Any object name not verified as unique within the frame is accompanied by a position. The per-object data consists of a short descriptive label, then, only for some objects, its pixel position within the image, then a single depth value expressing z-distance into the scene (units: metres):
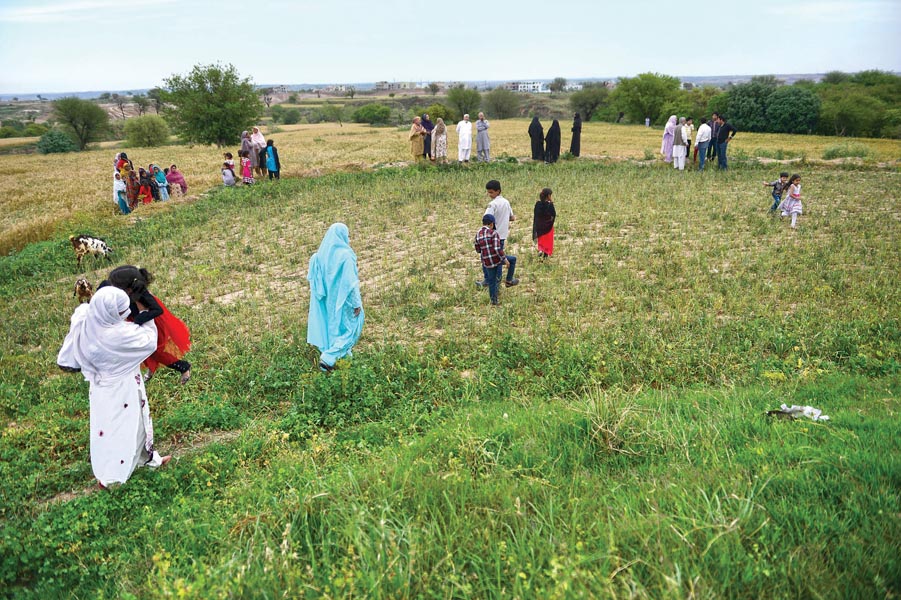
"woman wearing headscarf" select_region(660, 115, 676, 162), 19.48
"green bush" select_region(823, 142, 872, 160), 20.46
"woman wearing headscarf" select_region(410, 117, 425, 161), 19.17
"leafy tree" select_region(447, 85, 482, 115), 80.44
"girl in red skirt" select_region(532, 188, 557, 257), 9.34
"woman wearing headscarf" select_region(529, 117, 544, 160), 20.00
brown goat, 5.60
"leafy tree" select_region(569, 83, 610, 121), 84.88
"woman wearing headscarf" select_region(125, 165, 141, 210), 16.28
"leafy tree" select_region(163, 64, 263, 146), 41.16
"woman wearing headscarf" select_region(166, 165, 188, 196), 17.20
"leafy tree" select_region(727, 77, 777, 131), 50.34
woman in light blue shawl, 6.39
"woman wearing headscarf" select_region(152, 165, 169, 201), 17.06
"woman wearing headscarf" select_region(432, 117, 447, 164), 19.27
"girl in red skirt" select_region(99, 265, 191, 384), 4.88
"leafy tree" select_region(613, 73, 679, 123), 67.12
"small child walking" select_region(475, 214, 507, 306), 7.83
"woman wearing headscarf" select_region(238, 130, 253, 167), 17.30
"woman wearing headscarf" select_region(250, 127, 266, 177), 17.86
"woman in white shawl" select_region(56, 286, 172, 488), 4.45
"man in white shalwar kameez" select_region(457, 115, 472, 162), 19.02
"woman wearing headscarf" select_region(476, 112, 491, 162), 19.62
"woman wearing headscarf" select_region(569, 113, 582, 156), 20.08
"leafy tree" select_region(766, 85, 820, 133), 47.62
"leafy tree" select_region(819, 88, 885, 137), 45.62
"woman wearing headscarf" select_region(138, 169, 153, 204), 16.75
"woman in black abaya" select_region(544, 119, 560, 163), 19.75
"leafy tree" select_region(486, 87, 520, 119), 87.12
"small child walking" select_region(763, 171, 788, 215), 12.21
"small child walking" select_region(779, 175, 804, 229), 11.25
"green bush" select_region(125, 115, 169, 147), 54.78
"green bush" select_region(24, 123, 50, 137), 76.25
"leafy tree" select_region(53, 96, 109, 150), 62.25
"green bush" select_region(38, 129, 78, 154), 52.62
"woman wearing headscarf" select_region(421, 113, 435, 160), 19.47
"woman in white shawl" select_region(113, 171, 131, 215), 15.74
